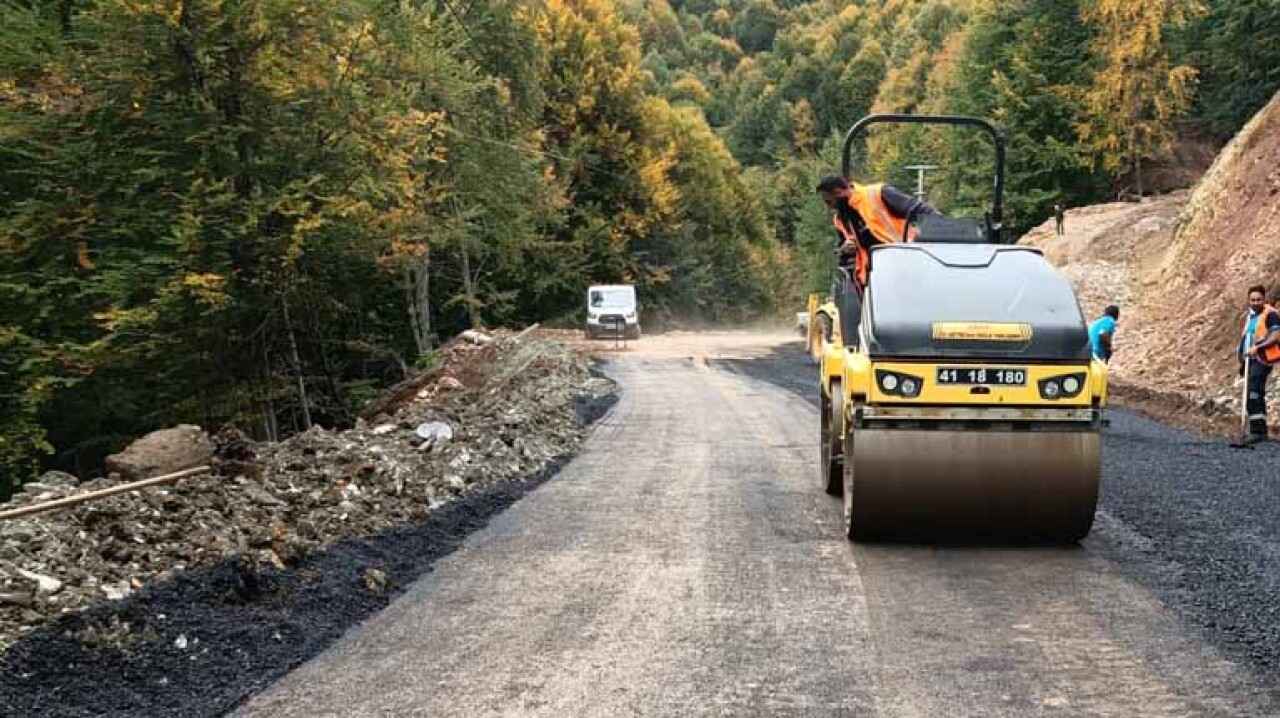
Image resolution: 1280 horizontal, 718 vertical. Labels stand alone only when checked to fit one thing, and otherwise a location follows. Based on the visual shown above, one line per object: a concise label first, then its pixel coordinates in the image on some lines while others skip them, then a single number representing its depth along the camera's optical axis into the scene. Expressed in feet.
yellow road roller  24.36
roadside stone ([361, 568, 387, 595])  22.63
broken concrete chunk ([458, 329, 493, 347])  86.86
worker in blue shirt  52.42
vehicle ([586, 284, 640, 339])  141.18
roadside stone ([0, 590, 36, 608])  18.19
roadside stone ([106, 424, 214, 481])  32.24
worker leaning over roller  30.42
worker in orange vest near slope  45.55
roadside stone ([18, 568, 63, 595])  19.15
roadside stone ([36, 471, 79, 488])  30.00
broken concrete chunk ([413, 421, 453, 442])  38.45
